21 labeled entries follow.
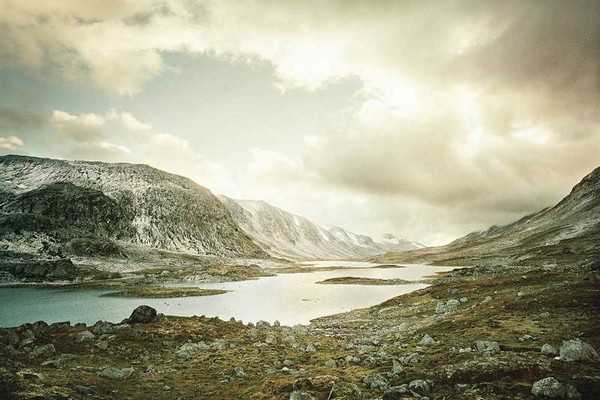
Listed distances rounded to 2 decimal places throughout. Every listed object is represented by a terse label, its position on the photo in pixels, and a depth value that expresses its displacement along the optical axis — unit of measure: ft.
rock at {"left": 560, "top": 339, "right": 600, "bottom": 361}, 47.91
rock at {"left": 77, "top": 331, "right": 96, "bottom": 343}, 83.65
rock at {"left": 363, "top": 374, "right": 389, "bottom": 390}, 50.88
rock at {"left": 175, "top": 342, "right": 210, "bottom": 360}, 81.66
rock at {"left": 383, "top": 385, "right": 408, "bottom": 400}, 43.93
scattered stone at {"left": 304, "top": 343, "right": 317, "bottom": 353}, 85.40
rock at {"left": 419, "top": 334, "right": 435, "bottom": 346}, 77.41
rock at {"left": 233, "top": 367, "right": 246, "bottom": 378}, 66.39
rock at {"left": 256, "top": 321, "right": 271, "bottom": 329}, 128.30
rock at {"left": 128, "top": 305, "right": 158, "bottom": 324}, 106.52
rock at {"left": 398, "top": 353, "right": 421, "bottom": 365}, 60.80
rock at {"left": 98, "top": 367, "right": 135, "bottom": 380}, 62.80
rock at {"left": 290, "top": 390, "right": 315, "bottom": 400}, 46.55
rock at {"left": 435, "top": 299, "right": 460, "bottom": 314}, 126.58
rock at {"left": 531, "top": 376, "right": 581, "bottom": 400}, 37.58
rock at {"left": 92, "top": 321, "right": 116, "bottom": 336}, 91.49
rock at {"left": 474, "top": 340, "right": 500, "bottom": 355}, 58.08
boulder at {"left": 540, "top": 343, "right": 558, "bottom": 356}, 53.54
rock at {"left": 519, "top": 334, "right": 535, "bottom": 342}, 65.05
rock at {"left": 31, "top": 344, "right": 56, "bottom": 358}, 70.69
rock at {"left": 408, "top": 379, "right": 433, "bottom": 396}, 44.98
